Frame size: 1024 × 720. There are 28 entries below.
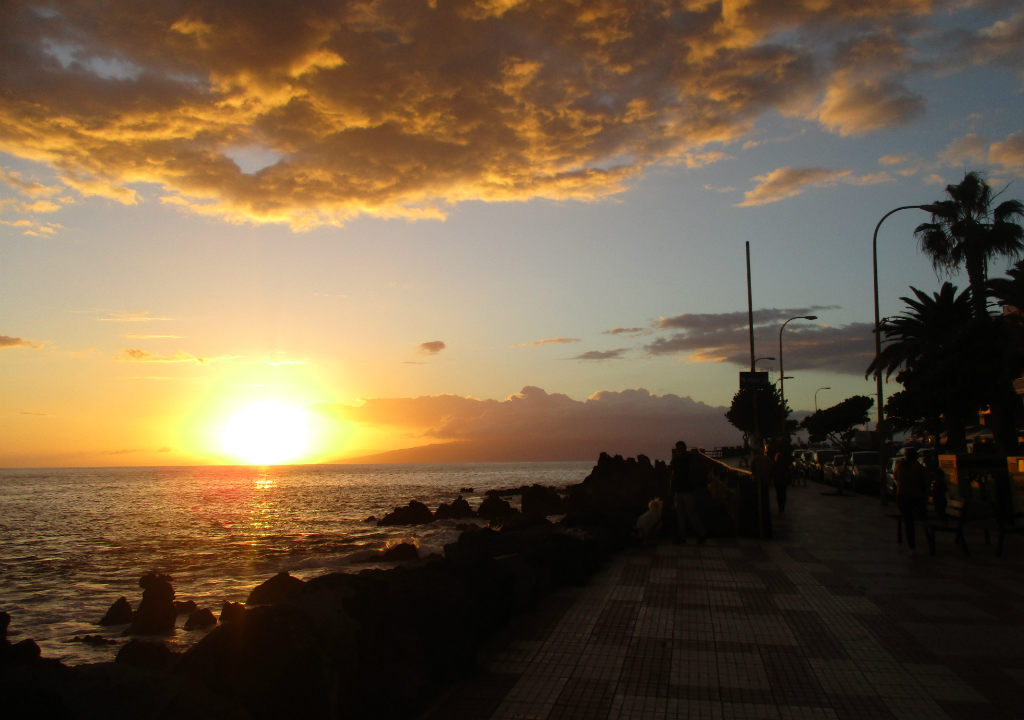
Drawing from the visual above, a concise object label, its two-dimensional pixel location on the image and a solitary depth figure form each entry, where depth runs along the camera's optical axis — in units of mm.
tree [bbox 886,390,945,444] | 31303
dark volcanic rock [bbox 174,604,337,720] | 4492
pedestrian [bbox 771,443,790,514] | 19547
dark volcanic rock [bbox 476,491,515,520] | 38325
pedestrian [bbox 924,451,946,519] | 16562
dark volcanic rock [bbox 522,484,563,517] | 35156
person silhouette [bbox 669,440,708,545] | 13359
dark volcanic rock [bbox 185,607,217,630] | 13109
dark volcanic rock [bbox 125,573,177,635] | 13102
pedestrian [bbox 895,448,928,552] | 12703
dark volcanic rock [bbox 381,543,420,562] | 19281
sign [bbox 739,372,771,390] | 17312
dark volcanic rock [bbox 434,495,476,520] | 41219
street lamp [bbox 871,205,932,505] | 27670
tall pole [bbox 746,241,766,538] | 14289
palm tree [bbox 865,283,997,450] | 29766
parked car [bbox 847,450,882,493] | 31578
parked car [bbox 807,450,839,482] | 42572
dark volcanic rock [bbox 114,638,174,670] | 7180
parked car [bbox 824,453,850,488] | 33406
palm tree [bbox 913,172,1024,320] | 36469
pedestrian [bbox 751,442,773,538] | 14256
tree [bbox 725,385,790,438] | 70062
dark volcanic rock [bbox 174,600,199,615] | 14656
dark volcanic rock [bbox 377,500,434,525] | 38156
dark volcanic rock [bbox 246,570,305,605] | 9258
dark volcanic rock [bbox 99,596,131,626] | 14250
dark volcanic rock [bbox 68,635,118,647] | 12281
